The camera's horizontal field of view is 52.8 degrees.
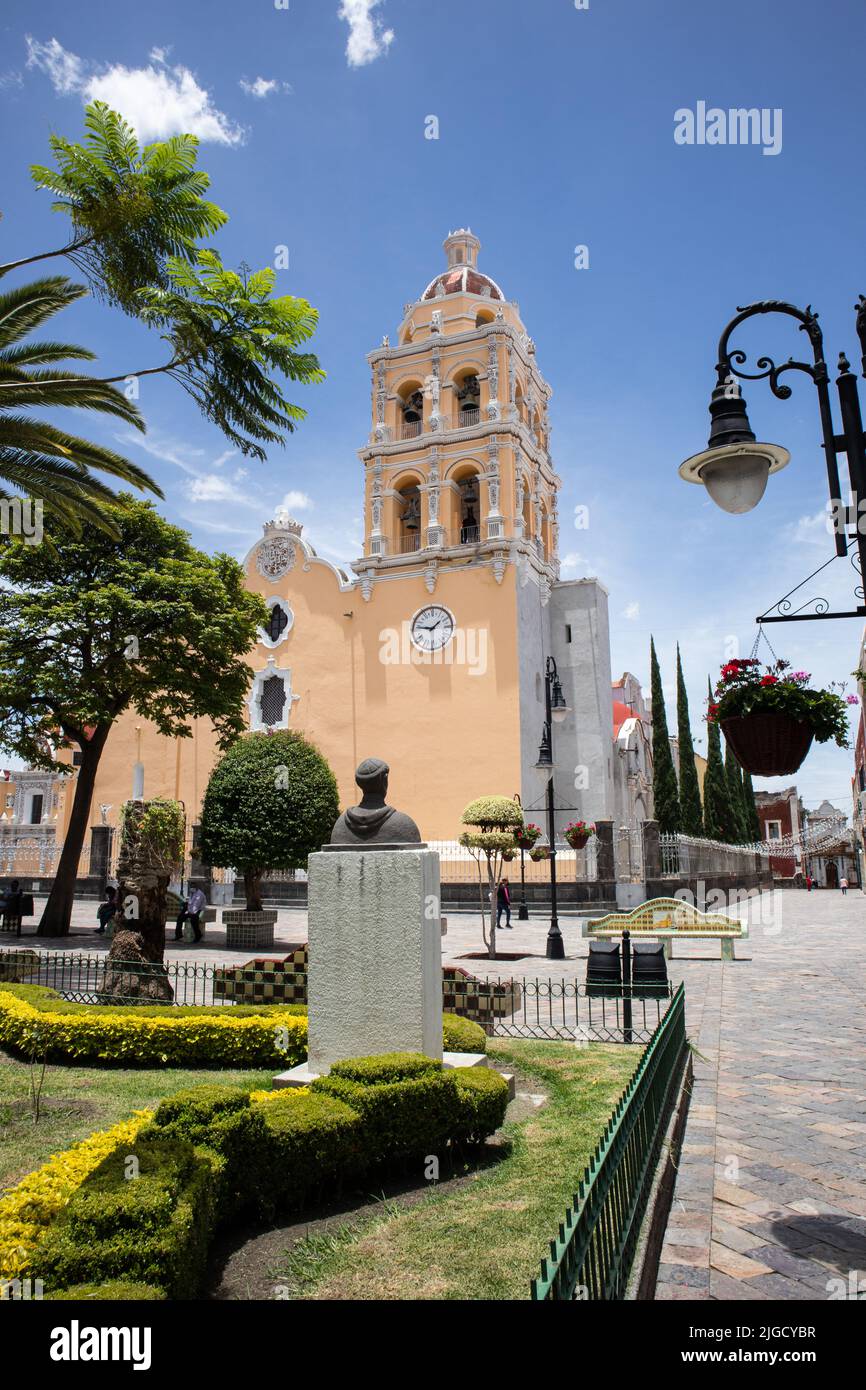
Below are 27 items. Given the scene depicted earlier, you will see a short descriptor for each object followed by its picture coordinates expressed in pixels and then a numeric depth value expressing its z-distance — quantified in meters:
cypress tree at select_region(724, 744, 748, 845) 51.31
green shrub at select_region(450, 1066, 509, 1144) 5.48
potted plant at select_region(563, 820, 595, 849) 22.44
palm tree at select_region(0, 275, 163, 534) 9.13
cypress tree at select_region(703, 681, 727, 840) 48.47
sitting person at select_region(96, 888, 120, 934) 18.59
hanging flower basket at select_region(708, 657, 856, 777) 4.67
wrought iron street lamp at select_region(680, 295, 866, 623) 4.07
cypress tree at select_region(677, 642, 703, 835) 42.53
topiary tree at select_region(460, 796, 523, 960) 17.03
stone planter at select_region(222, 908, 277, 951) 18.86
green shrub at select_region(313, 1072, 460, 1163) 5.14
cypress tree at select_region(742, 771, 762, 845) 57.91
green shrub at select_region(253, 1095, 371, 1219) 4.64
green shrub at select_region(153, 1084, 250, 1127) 4.57
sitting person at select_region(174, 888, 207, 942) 19.81
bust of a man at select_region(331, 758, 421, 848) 6.46
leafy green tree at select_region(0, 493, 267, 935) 18.14
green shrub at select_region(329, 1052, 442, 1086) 5.40
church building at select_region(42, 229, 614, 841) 30.19
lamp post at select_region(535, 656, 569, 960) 16.81
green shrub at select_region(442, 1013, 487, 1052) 7.15
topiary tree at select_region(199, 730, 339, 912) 20.66
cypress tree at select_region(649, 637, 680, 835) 39.78
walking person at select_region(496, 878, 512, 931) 22.75
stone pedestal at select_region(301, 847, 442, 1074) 6.16
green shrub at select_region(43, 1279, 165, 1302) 2.94
